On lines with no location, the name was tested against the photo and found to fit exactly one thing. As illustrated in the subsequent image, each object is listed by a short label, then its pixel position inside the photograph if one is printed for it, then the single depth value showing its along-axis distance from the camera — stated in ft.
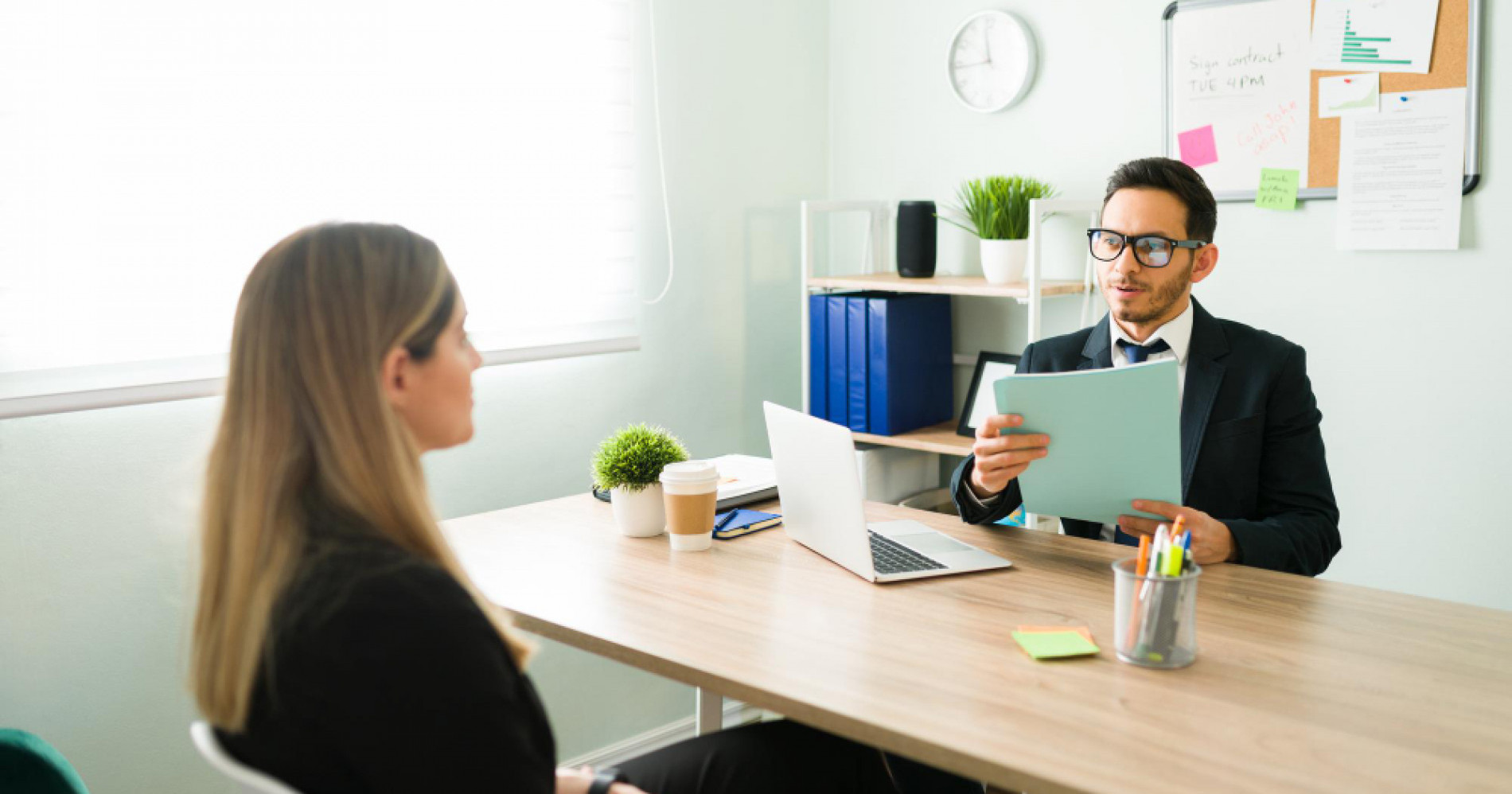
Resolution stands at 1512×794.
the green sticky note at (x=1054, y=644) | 4.55
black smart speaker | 9.68
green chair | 5.78
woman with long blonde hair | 3.22
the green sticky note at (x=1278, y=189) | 8.50
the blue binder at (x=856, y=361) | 9.72
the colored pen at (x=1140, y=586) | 4.46
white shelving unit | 8.63
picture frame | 9.89
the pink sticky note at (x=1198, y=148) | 8.85
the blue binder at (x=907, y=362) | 9.66
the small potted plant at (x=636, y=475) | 6.39
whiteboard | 8.41
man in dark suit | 6.54
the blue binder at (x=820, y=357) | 10.02
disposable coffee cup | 6.11
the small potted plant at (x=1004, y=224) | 9.23
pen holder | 4.42
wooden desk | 3.71
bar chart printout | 7.79
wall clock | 9.84
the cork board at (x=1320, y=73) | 7.65
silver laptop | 5.52
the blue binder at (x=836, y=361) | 9.88
